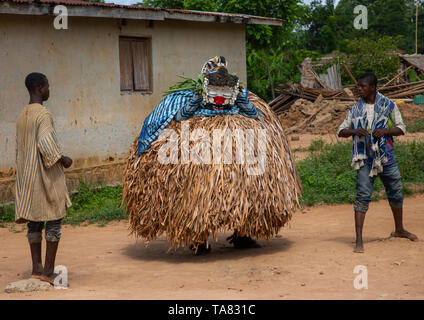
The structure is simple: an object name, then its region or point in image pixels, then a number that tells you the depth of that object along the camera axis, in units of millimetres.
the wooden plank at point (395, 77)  20812
